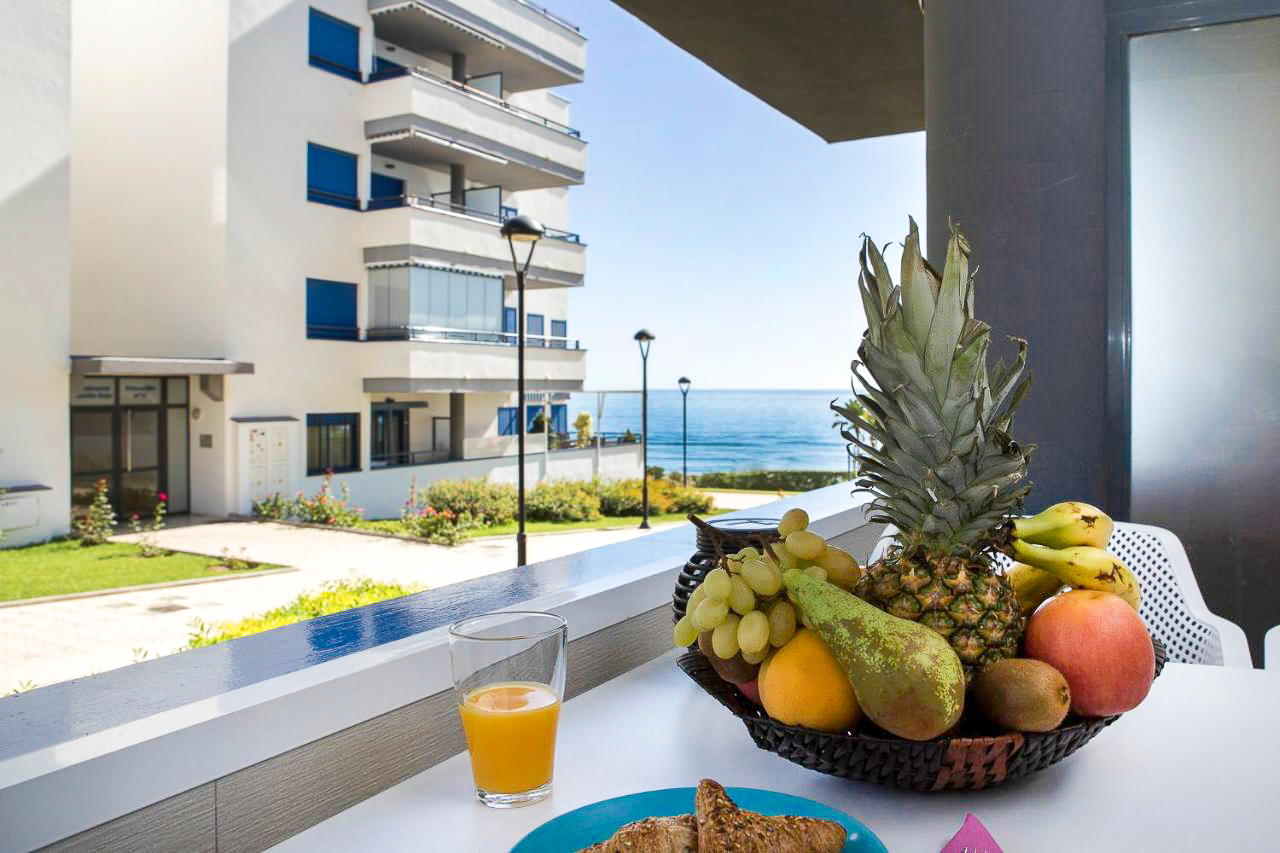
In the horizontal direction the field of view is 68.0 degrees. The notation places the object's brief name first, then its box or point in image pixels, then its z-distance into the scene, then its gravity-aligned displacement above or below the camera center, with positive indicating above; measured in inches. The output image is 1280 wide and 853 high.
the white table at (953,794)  29.3 -12.7
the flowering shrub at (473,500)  529.0 -43.7
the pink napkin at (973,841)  26.1 -11.6
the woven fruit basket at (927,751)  30.0 -10.8
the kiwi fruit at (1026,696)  30.7 -9.0
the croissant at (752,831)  23.1 -10.2
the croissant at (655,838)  23.1 -10.2
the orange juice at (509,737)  31.1 -10.4
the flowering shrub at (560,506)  559.5 -49.2
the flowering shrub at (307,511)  487.2 -44.9
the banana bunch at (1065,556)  36.1 -5.2
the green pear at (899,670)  29.1 -7.7
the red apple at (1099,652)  32.1 -7.9
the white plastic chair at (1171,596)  64.4 -12.4
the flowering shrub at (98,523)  415.5 -44.4
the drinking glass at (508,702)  31.2 -9.4
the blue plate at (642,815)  27.0 -11.9
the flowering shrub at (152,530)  393.1 -50.0
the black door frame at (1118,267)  93.2 +15.4
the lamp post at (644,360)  511.8 +34.9
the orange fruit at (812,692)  31.6 -9.0
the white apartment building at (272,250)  481.4 +95.5
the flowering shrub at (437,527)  444.8 -50.0
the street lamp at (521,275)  296.4 +50.3
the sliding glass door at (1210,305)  91.7 +11.4
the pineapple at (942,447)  32.7 -0.9
